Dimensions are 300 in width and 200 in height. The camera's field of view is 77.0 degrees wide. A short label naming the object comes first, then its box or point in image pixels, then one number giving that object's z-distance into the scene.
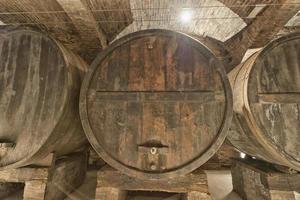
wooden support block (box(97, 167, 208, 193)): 1.64
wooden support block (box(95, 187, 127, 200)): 1.66
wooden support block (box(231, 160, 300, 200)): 1.71
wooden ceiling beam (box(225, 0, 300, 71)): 2.41
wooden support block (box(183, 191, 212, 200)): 1.61
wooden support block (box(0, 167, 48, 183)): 1.75
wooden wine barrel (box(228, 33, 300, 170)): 1.54
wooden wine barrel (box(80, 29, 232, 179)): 1.51
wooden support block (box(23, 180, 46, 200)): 1.71
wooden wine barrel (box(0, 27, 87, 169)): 1.57
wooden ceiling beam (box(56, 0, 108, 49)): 2.29
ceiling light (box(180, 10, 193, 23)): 3.16
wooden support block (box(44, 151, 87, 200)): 1.85
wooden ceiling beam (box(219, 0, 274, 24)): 2.62
